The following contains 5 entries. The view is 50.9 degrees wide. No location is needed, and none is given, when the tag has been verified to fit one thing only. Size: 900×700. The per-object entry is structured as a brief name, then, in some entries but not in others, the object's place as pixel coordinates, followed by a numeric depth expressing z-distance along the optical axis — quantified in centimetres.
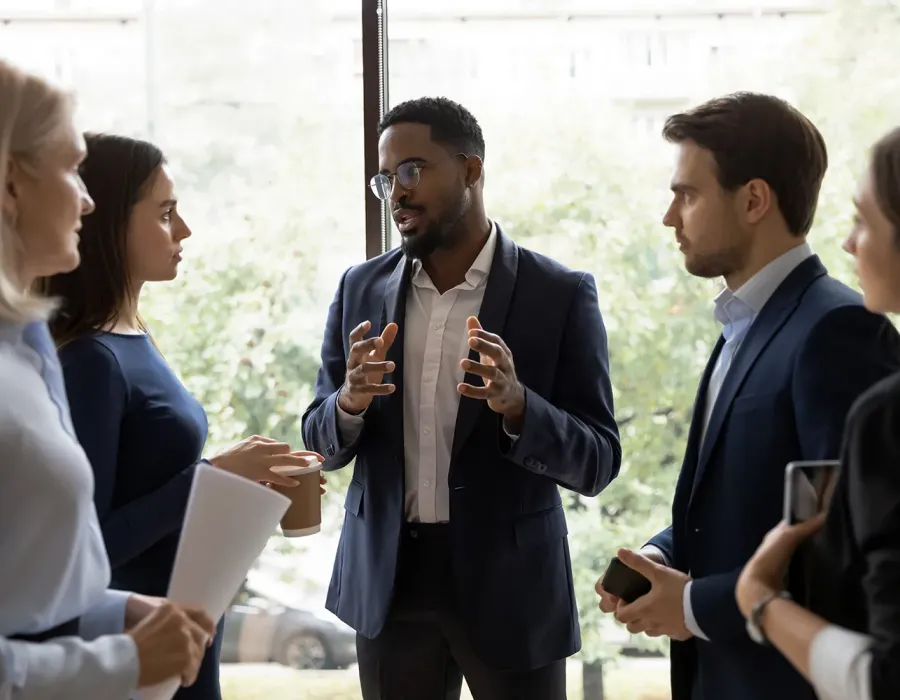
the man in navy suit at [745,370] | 148
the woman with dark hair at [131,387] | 175
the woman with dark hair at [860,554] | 106
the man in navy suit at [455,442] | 206
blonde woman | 115
